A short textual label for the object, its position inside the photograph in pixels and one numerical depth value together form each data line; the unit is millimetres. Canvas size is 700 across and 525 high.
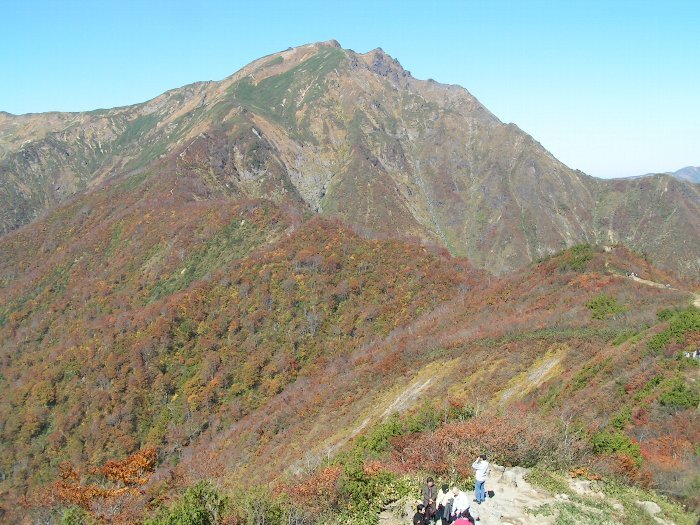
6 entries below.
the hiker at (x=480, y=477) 20217
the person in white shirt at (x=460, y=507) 17406
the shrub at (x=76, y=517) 21828
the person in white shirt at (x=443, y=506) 17922
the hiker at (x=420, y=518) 17781
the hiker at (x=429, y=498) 18094
